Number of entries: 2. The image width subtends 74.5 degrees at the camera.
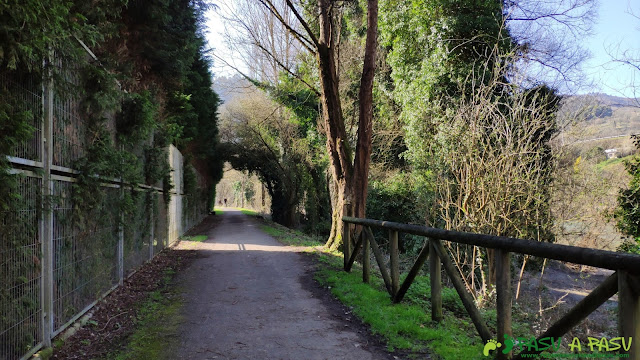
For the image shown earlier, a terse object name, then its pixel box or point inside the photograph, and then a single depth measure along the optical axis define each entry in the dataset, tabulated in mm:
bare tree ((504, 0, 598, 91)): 13848
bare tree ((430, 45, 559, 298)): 7980
